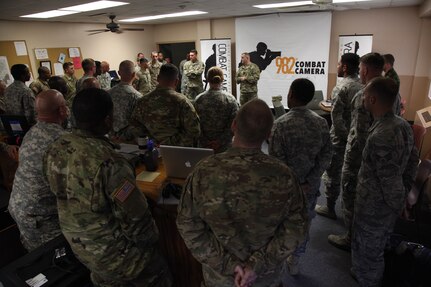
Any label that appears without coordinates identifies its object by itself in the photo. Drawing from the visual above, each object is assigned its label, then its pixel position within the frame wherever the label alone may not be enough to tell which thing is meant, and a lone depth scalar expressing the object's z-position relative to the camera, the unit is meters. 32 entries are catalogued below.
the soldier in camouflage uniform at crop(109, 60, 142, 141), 3.36
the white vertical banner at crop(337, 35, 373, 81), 6.03
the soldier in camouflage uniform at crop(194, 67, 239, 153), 3.18
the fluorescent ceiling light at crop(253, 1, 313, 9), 5.32
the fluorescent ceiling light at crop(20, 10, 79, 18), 5.27
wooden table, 1.82
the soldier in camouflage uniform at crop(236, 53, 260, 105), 6.43
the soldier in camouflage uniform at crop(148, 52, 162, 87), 7.82
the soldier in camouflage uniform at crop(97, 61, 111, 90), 6.63
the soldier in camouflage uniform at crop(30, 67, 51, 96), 4.85
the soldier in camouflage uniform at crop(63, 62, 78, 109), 5.64
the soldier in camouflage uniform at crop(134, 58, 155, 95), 7.04
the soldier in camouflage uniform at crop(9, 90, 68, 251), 1.73
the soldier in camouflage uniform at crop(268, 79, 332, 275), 2.00
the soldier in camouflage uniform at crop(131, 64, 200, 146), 2.59
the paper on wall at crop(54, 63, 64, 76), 6.93
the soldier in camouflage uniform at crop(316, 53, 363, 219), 2.84
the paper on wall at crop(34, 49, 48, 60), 6.59
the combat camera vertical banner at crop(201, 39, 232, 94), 7.67
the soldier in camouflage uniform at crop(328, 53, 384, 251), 2.39
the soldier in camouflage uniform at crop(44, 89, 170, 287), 1.30
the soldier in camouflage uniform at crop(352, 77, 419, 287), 1.76
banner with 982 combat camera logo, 6.60
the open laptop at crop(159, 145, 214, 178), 1.88
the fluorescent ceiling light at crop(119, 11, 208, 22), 6.48
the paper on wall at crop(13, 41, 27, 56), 6.24
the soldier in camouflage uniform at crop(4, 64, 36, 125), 3.79
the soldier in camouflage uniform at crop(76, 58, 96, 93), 4.70
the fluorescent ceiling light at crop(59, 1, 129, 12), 4.46
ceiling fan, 5.98
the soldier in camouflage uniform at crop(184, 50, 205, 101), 7.09
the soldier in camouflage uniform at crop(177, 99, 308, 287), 1.16
